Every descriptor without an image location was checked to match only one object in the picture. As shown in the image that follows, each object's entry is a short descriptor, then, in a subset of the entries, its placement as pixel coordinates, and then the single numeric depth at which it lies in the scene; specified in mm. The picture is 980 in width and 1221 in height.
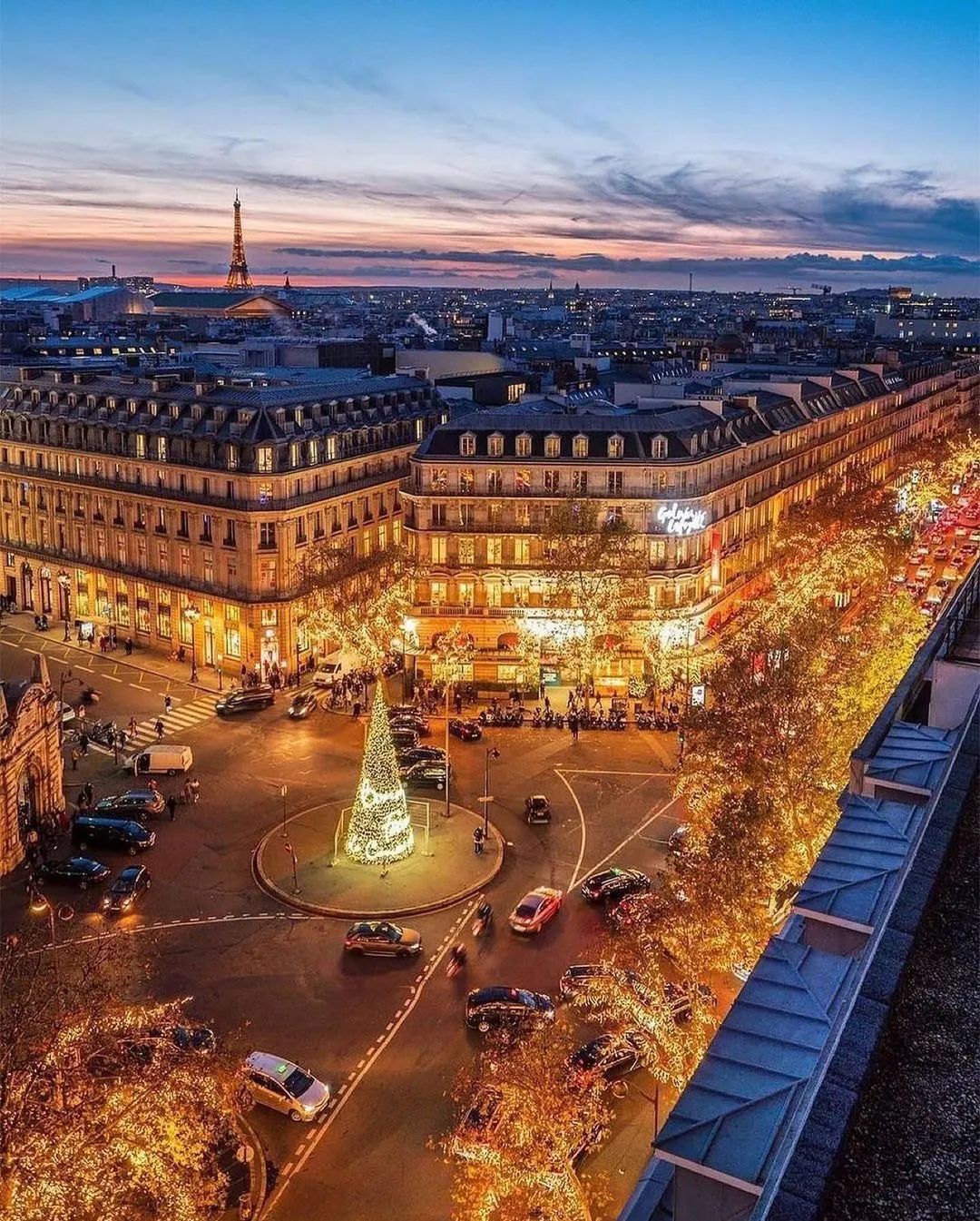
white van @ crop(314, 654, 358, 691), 74125
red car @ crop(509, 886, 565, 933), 43250
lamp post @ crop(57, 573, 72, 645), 88562
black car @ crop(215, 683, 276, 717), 69312
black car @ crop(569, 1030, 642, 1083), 32406
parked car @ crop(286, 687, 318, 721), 68625
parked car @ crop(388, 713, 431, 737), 65438
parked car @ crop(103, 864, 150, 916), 44594
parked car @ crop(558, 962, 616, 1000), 37781
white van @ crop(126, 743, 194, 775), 59062
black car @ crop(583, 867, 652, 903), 45562
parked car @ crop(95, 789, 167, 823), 53406
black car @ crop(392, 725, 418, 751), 62469
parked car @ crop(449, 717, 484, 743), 65062
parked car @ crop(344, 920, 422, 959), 41594
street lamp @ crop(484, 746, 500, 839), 53412
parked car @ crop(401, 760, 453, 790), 57875
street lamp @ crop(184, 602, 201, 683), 78062
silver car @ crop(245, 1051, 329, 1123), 33094
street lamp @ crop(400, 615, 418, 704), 73375
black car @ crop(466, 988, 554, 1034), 37000
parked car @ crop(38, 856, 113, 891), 47188
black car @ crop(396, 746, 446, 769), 59938
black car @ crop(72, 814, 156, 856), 50219
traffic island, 45562
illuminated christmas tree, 47906
